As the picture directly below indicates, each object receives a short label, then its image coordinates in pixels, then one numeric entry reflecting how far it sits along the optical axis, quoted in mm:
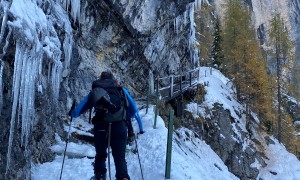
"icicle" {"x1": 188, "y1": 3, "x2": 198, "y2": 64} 19835
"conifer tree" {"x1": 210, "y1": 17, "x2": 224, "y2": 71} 29228
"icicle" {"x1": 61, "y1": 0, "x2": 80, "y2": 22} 10105
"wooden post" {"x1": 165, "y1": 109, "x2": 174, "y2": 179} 5096
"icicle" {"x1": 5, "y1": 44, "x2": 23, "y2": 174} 4108
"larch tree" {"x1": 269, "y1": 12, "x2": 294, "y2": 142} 21493
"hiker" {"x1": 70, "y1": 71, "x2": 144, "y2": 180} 4013
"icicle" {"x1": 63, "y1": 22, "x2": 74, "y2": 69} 8659
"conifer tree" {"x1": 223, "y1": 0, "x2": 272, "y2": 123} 19043
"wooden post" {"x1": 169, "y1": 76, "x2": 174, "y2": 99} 13172
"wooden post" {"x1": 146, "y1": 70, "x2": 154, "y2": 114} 13559
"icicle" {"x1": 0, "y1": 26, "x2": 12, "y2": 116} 3916
